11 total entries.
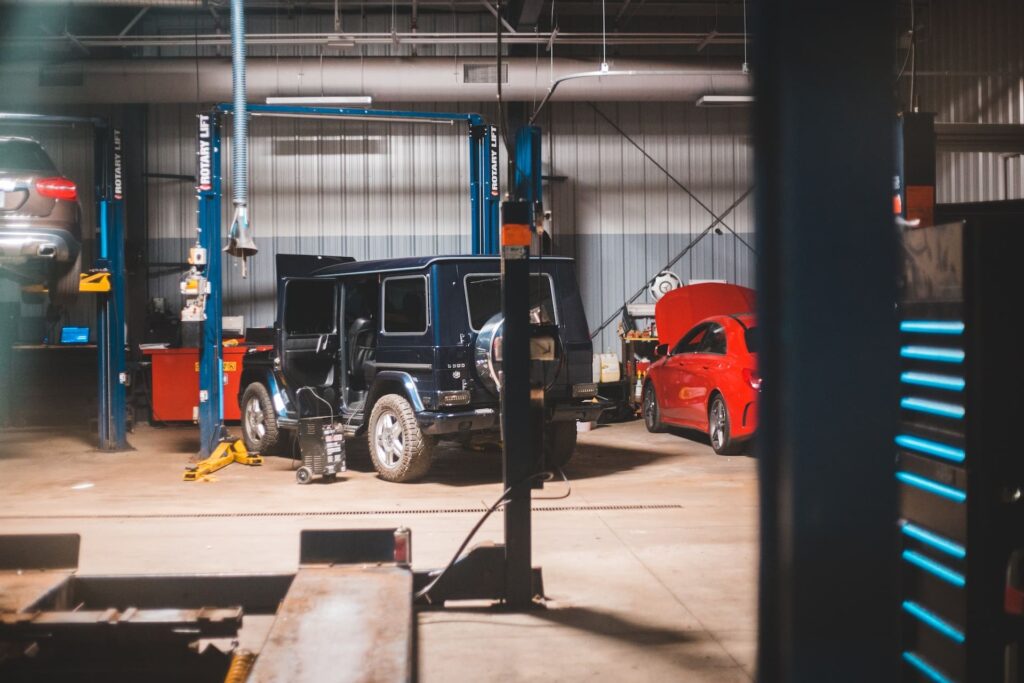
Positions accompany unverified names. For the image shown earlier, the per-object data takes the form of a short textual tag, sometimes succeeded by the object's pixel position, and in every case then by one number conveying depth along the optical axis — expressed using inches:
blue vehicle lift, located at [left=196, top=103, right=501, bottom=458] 404.5
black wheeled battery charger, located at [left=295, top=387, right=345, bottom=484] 329.1
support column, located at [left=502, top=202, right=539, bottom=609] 179.6
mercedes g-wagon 307.3
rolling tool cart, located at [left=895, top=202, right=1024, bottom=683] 78.1
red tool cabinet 527.2
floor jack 350.6
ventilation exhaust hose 353.4
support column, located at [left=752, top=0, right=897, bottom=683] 66.6
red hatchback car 357.7
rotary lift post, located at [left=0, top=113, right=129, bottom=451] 419.8
